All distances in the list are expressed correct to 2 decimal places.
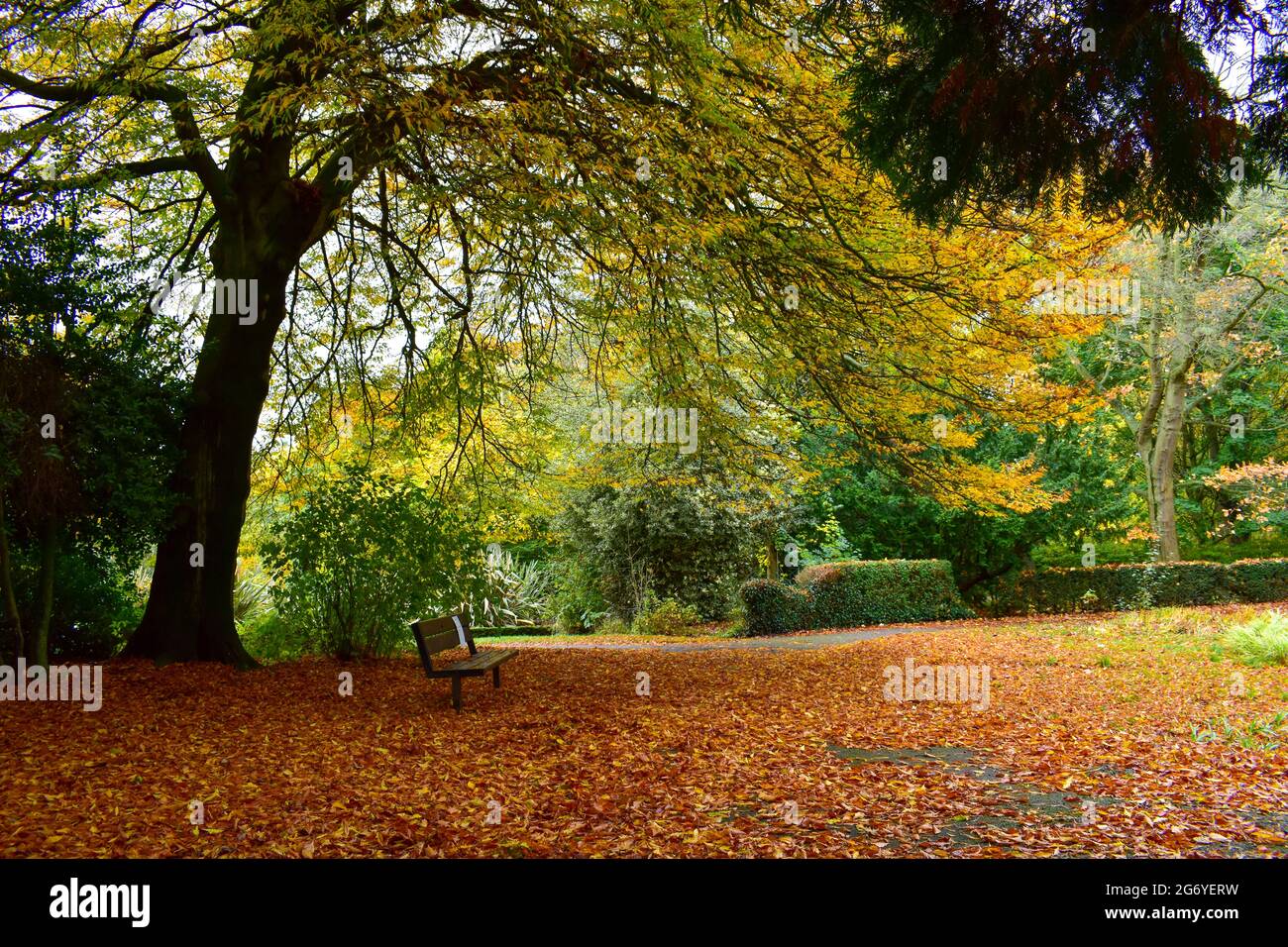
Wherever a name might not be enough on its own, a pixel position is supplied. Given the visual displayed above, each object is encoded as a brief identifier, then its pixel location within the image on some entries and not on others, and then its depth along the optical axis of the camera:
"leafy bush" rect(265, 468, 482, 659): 9.12
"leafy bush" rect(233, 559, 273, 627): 12.57
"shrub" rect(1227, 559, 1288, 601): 17.94
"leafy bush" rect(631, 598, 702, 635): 17.22
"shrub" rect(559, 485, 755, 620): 17.34
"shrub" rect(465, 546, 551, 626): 20.80
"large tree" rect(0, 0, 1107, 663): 6.17
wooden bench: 6.86
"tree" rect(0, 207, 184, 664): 6.90
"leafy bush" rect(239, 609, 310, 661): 9.66
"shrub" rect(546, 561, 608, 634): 18.77
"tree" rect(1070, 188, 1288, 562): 17.70
